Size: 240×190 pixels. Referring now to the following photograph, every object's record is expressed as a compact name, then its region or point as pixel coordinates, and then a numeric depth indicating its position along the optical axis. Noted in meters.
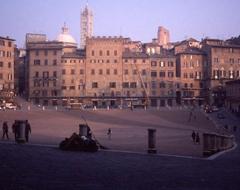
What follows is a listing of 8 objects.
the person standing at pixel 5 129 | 28.70
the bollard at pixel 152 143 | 21.30
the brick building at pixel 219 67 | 98.75
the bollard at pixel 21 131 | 23.60
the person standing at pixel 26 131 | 25.37
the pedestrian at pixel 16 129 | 25.15
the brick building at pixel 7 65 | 88.75
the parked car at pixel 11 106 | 70.50
